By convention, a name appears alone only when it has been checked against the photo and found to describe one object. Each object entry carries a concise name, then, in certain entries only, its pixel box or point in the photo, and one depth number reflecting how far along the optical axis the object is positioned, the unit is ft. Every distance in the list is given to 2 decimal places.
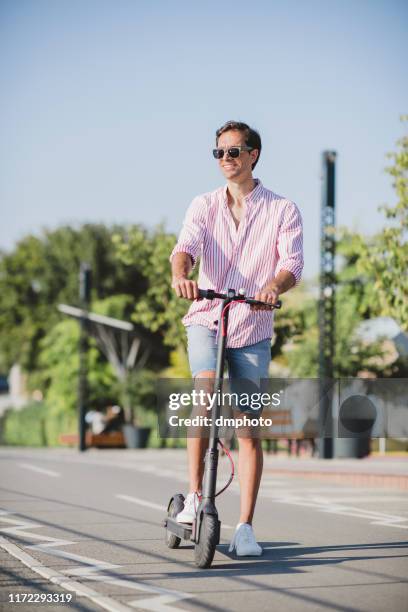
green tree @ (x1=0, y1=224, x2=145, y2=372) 164.55
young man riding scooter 16.62
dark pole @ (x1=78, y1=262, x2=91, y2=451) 94.99
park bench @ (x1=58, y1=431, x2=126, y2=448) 113.80
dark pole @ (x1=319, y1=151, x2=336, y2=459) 63.26
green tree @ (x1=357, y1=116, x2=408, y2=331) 47.85
